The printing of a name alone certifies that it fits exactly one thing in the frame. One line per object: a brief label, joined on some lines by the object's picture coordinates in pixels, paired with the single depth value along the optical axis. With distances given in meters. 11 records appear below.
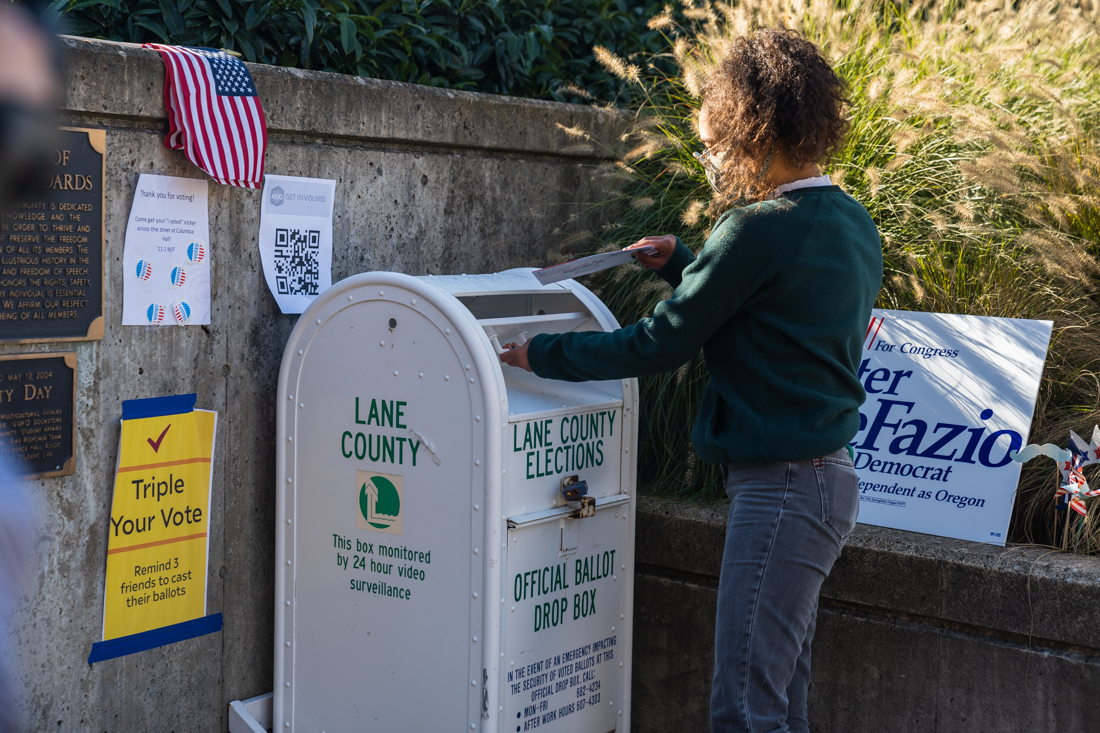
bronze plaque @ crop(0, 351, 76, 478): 2.50
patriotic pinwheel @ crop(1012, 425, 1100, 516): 2.88
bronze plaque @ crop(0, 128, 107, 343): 2.50
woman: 2.14
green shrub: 3.32
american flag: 2.75
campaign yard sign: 3.08
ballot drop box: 2.55
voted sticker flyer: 2.74
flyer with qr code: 3.05
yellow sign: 2.76
